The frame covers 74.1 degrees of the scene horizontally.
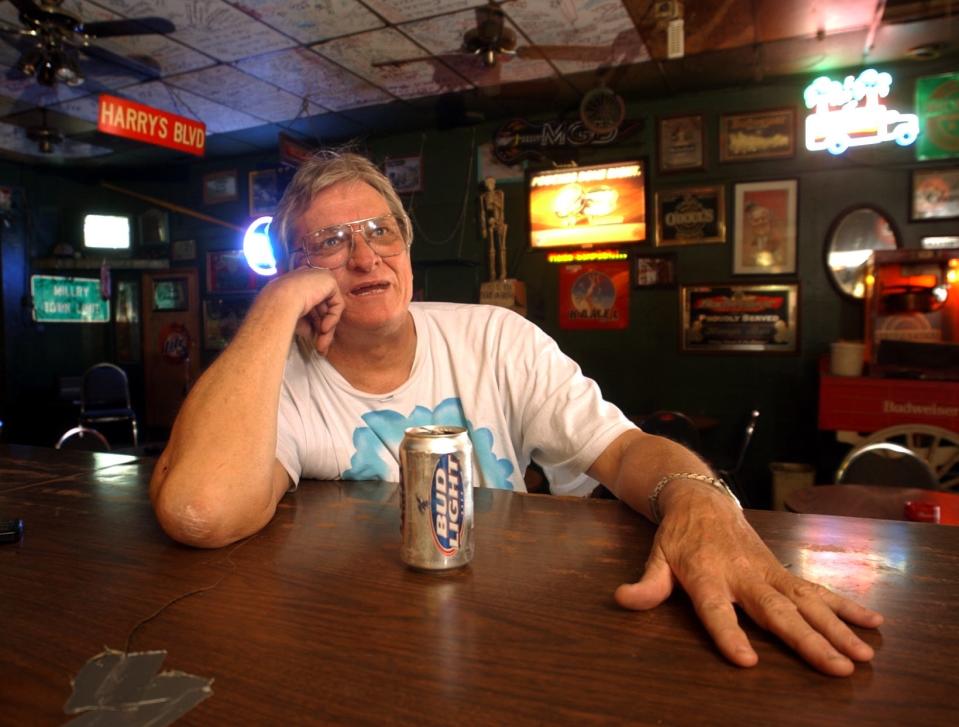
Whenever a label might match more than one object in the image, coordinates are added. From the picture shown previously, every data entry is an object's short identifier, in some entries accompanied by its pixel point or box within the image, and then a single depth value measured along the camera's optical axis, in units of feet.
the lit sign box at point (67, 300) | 25.12
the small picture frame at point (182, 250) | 25.20
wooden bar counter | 1.86
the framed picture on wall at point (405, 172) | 20.94
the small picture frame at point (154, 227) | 25.79
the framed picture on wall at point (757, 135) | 16.51
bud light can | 2.83
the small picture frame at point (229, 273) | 24.03
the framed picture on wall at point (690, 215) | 17.22
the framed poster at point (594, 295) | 18.47
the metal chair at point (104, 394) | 20.70
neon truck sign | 15.30
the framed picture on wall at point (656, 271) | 17.81
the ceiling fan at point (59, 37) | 11.94
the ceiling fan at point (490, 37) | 12.82
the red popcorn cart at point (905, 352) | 13.37
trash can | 15.42
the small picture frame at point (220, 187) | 24.13
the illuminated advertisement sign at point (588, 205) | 18.01
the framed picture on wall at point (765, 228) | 16.63
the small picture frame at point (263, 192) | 23.32
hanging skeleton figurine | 19.33
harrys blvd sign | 13.06
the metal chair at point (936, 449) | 11.43
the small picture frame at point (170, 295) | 25.30
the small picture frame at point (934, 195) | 15.29
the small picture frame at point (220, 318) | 24.25
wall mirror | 15.90
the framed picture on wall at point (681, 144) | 17.37
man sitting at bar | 3.45
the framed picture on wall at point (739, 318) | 16.78
